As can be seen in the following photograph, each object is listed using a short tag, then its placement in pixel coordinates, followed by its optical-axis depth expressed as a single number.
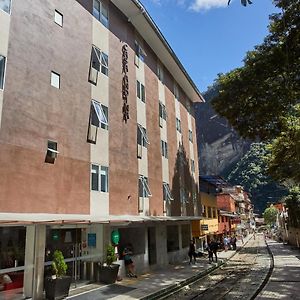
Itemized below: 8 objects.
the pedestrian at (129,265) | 19.22
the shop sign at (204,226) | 36.33
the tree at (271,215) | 110.01
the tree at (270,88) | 18.48
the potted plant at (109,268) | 16.69
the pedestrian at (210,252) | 28.50
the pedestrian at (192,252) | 27.08
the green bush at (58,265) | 13.50
